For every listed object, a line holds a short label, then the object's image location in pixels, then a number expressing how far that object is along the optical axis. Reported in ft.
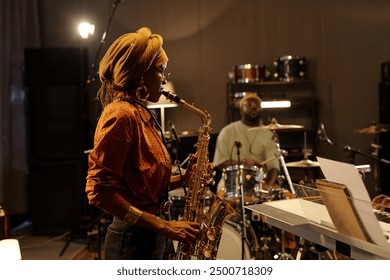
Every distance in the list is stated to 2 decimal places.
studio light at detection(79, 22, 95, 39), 9.63
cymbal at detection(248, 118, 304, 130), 10.53
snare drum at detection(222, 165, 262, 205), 11.17
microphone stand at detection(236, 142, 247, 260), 9.35
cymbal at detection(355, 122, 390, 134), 11.00
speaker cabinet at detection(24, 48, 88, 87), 14.23
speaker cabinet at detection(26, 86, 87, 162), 15.02
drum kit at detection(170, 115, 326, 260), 10.68
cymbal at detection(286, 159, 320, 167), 10.20
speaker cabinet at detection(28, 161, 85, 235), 13.91
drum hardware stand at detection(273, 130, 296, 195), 10.29
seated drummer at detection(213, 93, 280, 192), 10.88
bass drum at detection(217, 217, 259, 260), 10.00
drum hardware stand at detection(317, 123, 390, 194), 10.38
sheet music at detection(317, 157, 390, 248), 5.21
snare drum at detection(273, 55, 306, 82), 10.53
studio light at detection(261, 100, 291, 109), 11.46
